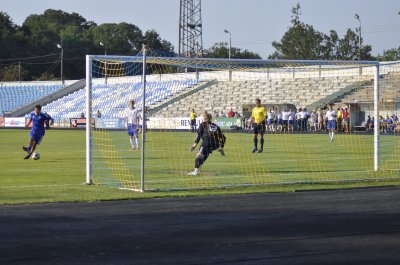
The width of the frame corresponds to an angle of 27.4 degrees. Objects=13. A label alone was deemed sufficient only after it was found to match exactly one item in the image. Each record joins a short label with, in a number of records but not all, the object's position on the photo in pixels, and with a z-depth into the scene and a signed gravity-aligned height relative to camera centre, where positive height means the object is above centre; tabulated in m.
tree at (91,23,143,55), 117.19 +11.56
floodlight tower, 77.25 +8.28
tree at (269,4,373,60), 92.81 +8.36
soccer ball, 25.41 -1.26
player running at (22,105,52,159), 25.59 -0.36
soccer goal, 19.38 -0.30
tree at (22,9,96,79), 108.88 +10.22
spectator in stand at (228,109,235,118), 47.63 +0.21
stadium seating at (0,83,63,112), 80.88 +2.26
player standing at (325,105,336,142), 37.03 -0.10
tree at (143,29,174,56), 118.19 +11.05
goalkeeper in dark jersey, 19.72 -0.53
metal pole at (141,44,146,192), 16.27 +0.26
